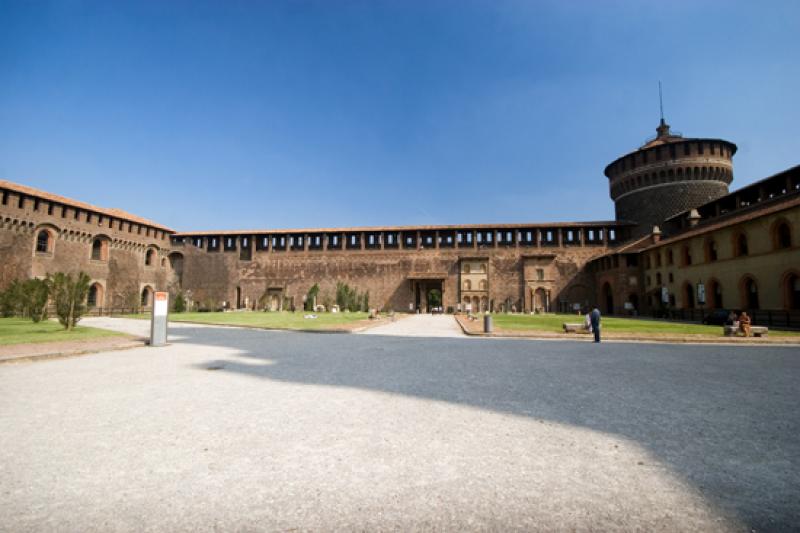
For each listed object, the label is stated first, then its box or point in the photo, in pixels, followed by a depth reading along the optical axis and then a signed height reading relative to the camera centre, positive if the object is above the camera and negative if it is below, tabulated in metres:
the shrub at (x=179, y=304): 36.06 +0.04
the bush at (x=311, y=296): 40.53 +0.85
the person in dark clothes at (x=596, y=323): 12.02 -0.55
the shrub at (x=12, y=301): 23.70 +0.20
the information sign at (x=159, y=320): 10.45 -0.42
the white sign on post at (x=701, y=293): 26.00 +0.78
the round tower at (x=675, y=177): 37.56 +12.53
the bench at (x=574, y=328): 14.40 -0.84
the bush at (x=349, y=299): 39.06 +0.58
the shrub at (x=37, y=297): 17.29 +0.34
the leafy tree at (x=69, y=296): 14.28 +0.31
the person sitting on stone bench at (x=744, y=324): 13.09 -0.63
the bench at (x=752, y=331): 12.84 -0.87
